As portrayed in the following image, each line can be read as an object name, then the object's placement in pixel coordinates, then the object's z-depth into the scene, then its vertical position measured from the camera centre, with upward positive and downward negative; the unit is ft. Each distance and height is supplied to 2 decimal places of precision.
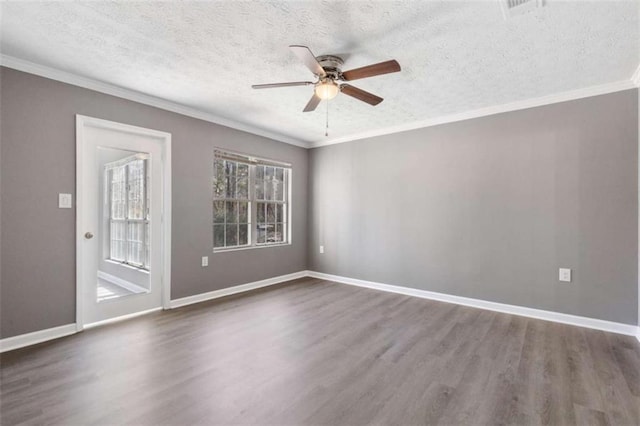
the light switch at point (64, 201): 9.18 +0.42
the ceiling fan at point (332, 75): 6.84 +3.49
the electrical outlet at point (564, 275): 10.46 -2.14
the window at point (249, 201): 13.99 +0.66
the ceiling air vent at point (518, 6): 5.92 +4.21
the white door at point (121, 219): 9.77 -0.18
